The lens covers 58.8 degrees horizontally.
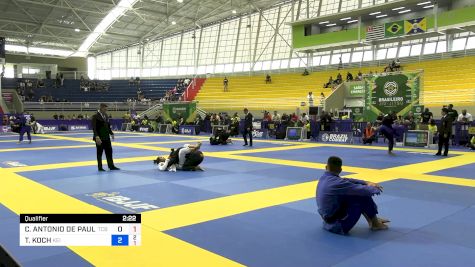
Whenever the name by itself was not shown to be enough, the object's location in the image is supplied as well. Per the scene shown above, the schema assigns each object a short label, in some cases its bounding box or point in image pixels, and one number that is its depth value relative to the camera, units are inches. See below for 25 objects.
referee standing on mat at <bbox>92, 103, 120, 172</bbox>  466.6
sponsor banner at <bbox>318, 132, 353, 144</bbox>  898.1
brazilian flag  1297.6
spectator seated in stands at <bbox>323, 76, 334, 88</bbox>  1360.5
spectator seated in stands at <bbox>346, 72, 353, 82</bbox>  1324.3
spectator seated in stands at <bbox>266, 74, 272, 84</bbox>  1662.9
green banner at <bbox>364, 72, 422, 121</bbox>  895.1
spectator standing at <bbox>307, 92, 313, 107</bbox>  1233.0
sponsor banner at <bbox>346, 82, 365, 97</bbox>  1242.7
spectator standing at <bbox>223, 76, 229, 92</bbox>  1729.8
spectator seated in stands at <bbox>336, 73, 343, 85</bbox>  1336.1
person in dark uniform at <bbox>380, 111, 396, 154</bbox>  642.2
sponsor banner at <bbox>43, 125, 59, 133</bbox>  1395.2
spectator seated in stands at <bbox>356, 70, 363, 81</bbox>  1282.5
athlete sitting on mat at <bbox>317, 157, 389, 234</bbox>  223.6
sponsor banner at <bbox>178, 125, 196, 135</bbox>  1249.4
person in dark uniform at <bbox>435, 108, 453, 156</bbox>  604.7
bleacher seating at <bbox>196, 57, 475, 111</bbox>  1112.8
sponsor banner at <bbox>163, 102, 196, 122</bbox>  1366.9
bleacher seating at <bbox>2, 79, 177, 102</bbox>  1786.4
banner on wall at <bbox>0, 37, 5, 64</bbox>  1299.2
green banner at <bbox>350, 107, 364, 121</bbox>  1049.2
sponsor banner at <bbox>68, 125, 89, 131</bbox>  1480.1
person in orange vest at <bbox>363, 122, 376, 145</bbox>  850.1
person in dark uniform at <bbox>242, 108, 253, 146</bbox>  809.4
